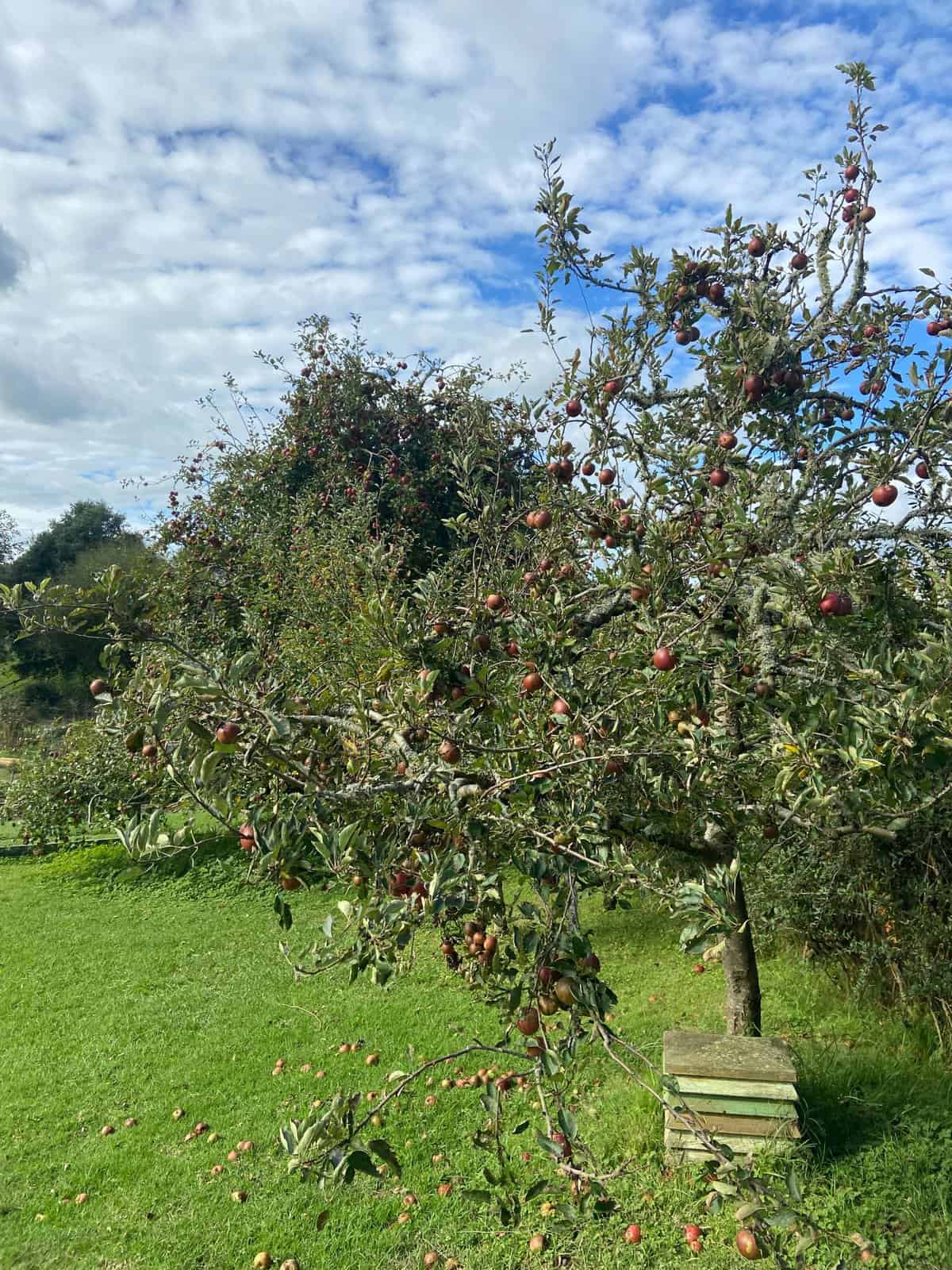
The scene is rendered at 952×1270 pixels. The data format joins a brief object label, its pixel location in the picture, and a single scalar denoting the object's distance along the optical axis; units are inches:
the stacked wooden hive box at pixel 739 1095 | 138.3
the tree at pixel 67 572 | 841.5
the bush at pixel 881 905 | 171.0
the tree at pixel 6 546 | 1023.6
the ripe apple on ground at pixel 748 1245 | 67.4
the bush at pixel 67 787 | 254.5
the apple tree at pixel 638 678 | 76.8
